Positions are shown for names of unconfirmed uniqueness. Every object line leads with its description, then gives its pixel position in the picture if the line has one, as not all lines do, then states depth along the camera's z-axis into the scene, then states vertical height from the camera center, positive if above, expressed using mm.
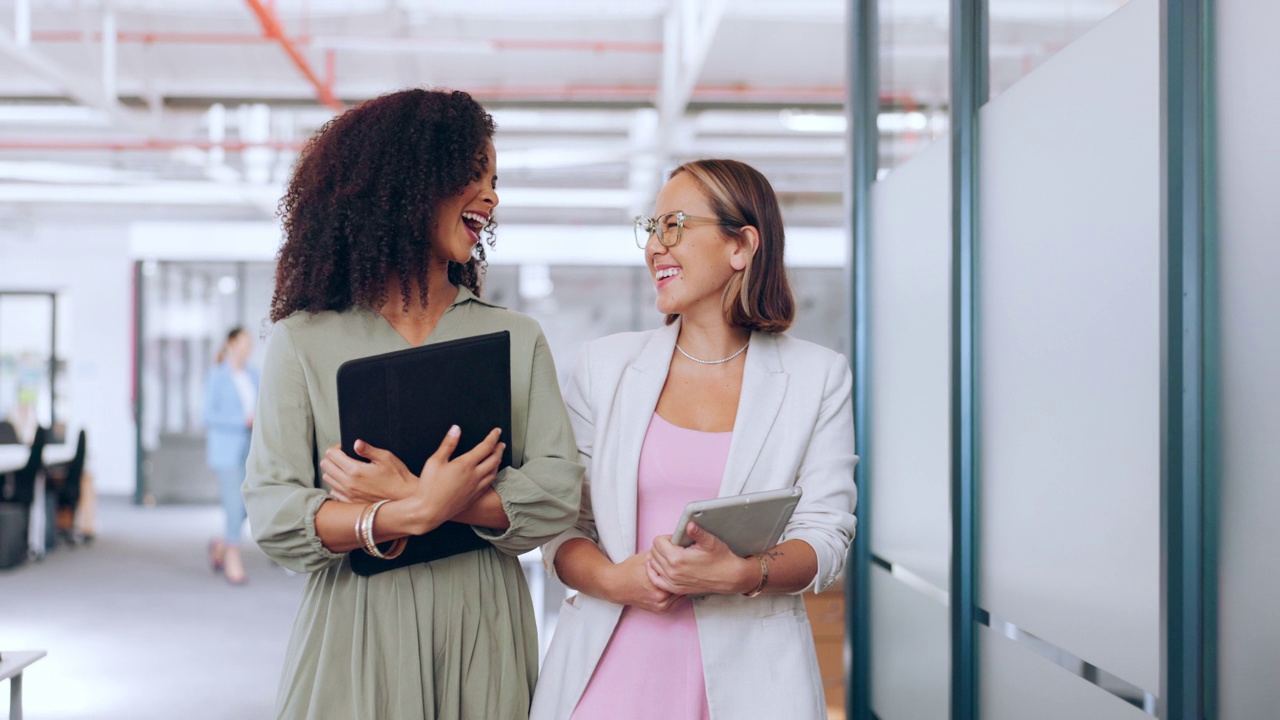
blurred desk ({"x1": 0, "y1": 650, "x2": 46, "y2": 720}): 2611 -834
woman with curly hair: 1291 -142
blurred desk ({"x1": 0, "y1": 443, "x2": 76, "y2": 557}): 7339 -1087
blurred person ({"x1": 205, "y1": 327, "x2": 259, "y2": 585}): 6734 -505
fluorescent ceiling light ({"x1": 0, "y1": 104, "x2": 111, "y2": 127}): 7641 +1886
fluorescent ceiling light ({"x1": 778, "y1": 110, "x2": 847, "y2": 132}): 6645 +1575
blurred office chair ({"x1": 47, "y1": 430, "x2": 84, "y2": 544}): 7945 -1110
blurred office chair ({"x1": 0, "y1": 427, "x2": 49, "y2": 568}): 7066 -1117
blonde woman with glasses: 1481 -187
